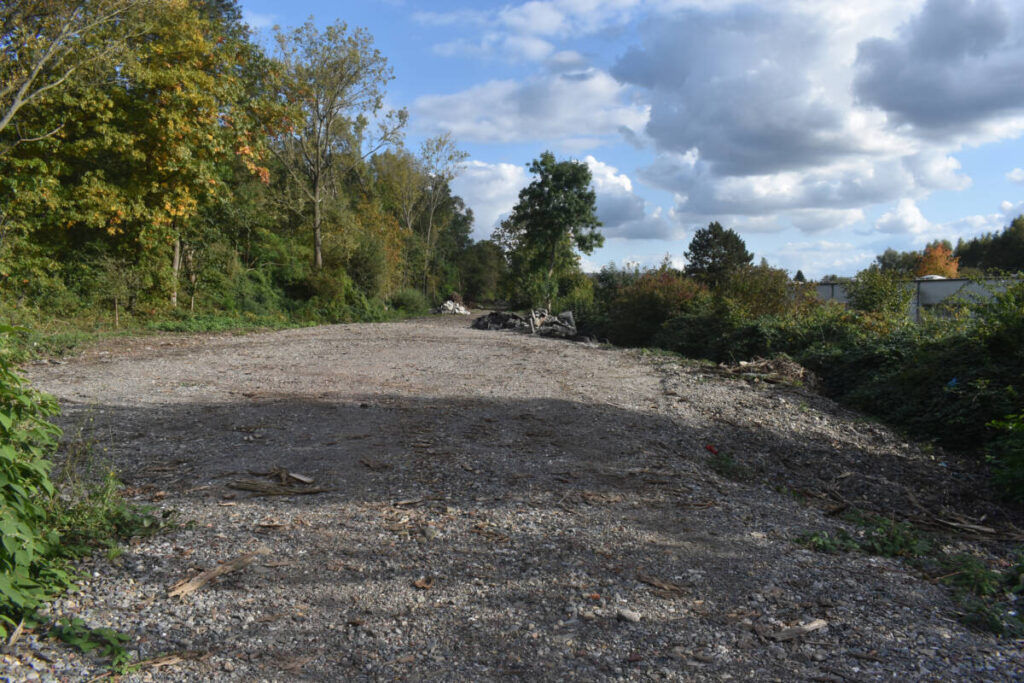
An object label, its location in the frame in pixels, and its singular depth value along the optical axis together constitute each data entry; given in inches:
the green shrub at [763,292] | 575.2
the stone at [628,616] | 116.5
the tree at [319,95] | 950.4
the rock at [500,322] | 895.7
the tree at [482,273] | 1945.1
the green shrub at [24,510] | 101.9
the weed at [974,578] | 136.6
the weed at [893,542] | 155.0
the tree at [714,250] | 1841.8
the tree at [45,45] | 483.5
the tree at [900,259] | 1830.7
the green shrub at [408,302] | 1280.8
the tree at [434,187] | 1627.7
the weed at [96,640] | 98.8
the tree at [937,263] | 1641.5
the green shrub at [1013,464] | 194.3
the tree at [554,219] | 1238.9
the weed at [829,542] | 152.4
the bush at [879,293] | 501.4
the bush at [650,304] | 659.4
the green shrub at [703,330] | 540.1
